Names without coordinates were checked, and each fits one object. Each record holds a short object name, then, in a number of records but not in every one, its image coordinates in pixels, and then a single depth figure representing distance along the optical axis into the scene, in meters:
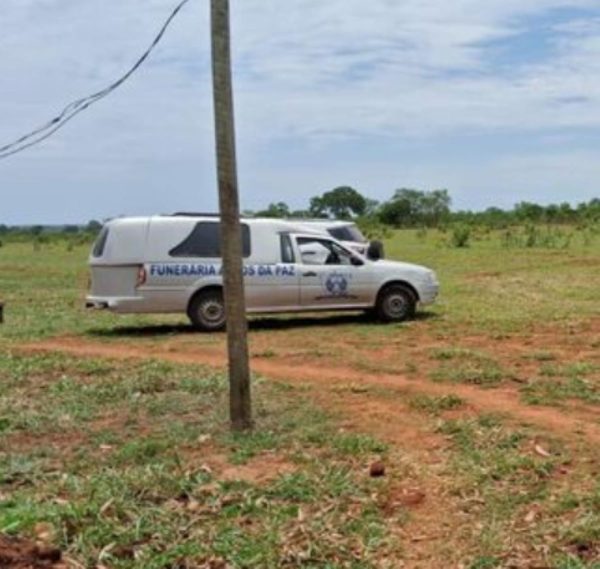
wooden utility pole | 7.20
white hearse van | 14.44
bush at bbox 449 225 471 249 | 40.34
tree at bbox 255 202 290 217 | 43.89
